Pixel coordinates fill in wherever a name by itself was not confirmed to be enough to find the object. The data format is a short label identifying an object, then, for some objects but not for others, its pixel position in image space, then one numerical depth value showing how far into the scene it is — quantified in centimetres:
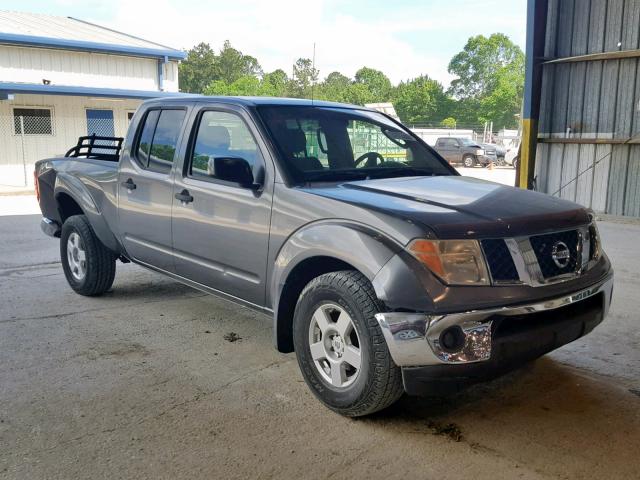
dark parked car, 3209
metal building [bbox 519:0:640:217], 1196
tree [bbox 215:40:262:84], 9406
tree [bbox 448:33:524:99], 11744
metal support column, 1270
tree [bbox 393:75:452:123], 8556
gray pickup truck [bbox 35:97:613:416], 313
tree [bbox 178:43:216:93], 9188
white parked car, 3393
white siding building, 2072
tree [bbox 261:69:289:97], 6870
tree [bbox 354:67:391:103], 10359
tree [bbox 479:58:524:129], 9325
